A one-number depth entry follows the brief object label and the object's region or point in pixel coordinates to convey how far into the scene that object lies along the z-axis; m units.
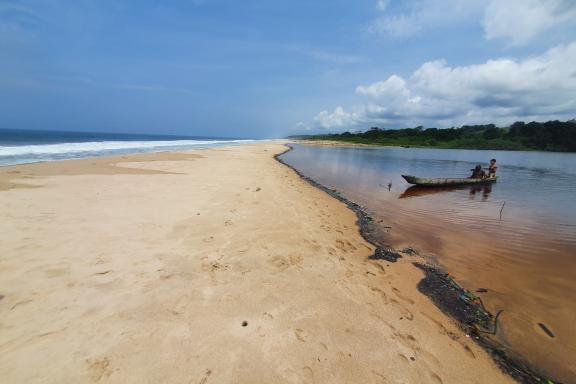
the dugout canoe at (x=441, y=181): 15.73
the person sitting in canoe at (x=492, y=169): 19.38
